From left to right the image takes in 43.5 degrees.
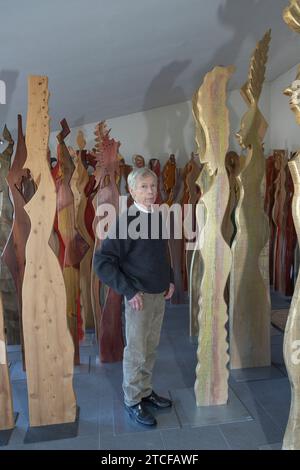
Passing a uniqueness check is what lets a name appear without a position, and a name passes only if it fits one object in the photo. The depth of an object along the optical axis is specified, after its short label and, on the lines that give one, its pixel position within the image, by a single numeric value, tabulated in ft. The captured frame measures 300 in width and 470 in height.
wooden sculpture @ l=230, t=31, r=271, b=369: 8.14
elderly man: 6.12
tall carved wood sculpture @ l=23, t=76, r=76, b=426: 6.07
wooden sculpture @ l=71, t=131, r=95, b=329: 10.62
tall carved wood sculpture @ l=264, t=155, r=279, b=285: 15.53
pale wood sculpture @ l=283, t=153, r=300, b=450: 4.61
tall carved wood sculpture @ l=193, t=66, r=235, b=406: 6.41
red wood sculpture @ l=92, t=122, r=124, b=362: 9.10
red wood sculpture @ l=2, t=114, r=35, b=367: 8.86
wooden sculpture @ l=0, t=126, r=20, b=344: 10.22
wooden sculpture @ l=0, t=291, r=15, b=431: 6.29
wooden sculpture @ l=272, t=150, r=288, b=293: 14.43
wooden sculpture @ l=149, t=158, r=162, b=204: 15.29
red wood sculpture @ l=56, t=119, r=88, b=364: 8.43
